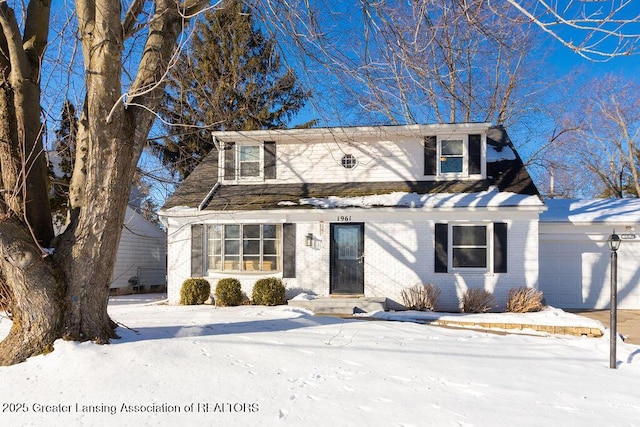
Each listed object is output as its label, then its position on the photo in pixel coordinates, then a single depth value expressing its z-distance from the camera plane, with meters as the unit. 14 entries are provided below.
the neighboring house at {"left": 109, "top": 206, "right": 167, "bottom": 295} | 17.17
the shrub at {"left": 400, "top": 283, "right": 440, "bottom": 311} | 11.16
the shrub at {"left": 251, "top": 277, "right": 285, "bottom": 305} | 11.48
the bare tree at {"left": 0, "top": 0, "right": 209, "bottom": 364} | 4.77
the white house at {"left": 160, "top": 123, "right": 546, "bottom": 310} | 11.47
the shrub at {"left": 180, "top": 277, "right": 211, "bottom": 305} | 11.95
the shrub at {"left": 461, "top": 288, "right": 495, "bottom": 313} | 11.01
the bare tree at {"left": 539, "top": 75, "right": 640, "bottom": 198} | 23.64
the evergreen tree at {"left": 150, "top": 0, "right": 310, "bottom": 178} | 19.30
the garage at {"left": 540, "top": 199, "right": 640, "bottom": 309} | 12.41
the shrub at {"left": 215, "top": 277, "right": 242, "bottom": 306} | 11.71
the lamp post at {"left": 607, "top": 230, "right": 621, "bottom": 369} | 5.71
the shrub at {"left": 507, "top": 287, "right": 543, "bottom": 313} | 10.71
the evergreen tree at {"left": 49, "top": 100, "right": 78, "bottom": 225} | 13.25
